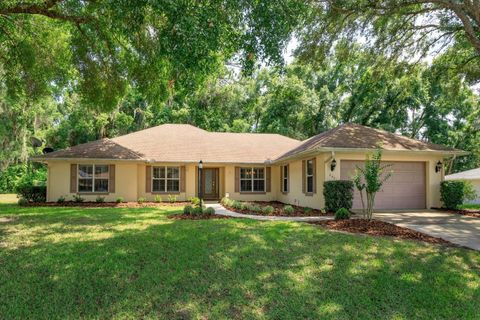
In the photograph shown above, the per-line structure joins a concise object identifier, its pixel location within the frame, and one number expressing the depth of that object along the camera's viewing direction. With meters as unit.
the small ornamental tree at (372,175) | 9.14
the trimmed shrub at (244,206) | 13.94
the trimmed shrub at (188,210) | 12.07
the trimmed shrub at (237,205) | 14.16
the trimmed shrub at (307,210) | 12.86
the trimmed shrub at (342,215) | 10.49
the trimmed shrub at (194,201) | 17.19
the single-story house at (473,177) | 25.23
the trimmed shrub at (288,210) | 12.80
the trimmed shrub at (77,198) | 16.91
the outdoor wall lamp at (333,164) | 12.98
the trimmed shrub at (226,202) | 15.41
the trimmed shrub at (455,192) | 13.60
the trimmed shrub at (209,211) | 11.95
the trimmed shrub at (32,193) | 16.86
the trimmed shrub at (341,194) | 12.19
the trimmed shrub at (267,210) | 13.01
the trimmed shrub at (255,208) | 13.60
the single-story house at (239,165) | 13.87
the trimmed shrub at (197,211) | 11.82
